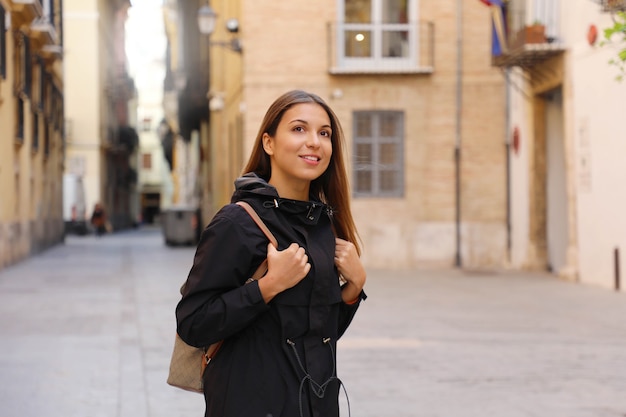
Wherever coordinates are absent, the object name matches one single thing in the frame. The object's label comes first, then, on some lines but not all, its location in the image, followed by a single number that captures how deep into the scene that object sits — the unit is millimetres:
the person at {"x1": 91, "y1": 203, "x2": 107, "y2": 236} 45750
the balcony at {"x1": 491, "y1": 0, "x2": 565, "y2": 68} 19469
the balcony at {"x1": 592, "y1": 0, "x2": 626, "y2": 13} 14867
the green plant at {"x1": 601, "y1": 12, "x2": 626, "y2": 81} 9127
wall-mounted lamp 24406
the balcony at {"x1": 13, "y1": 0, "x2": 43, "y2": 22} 23977
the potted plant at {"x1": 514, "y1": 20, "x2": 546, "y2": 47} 19469
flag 20938
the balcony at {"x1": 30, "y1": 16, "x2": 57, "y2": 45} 27359
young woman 3014
